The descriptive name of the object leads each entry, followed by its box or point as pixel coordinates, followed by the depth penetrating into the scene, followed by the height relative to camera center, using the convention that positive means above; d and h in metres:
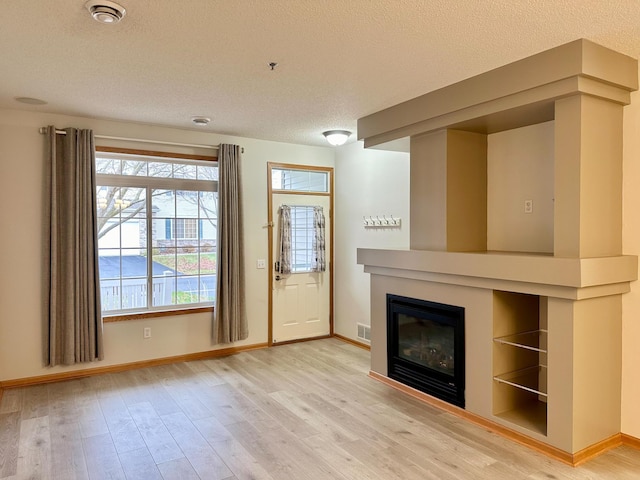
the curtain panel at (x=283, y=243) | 5.66 -0.09
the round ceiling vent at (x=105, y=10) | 2.20 +1.13
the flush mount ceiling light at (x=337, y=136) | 5.01 +1.12
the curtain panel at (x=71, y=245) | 4.28 -0.08
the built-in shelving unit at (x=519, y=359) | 3.27 -0.94
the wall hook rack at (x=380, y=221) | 5.02 +0.17
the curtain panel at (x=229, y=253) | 5.09 -0.19
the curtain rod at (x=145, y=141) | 4.31 +1.02
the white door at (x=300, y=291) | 5.68 -0.71
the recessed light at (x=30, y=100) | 3.83 +1.18
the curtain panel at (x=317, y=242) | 5.91 -0.08
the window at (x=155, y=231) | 4.71 +0.06
